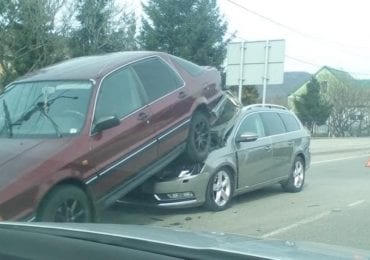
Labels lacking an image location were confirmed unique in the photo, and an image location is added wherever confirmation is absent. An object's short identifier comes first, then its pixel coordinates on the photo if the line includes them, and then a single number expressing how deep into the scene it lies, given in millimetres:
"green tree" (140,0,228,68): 33906
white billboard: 20652
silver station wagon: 8695
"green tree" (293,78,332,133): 63812
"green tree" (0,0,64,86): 25953
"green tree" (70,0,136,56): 28438
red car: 6281
